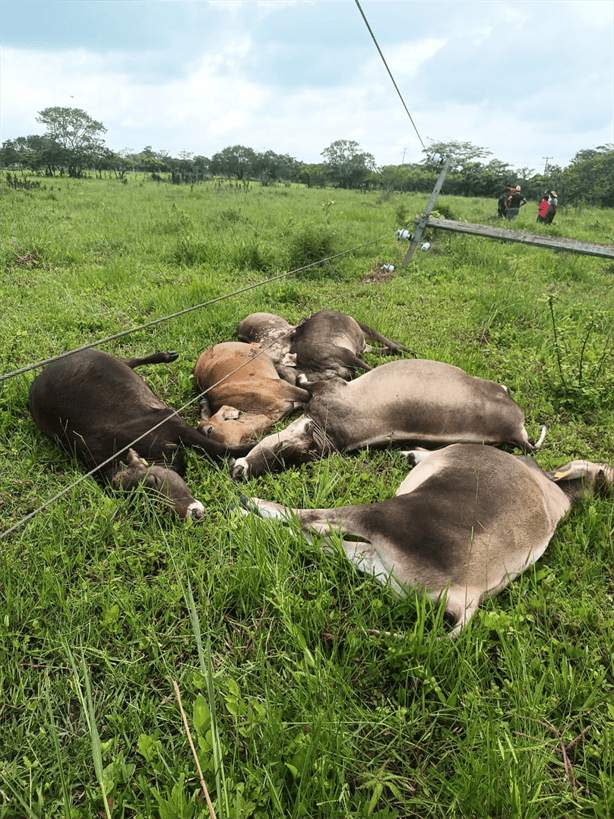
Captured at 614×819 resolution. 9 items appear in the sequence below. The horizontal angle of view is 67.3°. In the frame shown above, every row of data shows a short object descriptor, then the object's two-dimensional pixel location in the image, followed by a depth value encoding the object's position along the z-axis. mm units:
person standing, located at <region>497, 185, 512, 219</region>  14922
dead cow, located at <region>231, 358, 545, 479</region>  3133
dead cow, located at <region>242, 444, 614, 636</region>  2004
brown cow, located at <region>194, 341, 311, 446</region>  3344
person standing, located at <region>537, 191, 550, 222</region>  15252
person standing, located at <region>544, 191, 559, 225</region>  14985
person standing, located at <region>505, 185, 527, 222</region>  14812
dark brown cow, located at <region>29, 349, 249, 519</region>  2760
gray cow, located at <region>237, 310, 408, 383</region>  4008
